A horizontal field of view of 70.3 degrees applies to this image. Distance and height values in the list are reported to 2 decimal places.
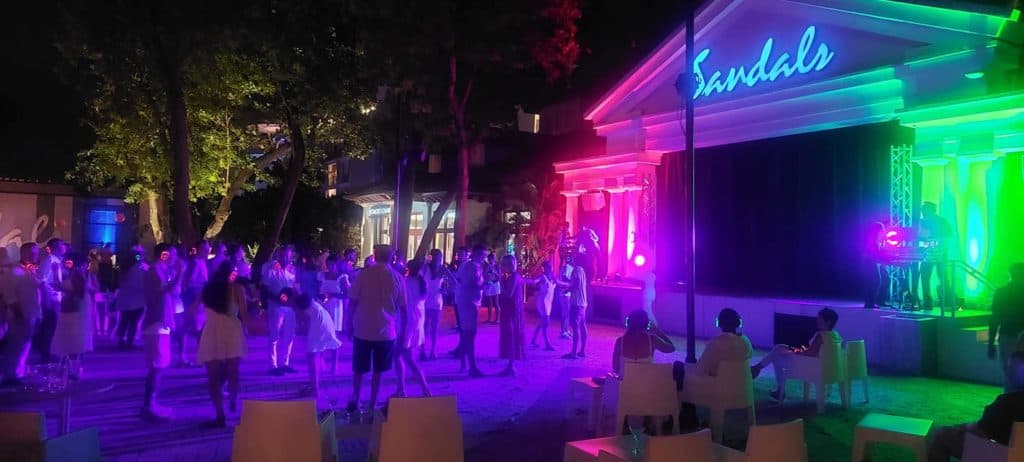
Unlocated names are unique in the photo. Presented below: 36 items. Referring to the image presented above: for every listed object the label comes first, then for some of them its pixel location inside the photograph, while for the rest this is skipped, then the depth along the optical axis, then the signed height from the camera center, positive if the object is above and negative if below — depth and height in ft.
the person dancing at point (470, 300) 32.81 -1.58
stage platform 35.22 -3.52
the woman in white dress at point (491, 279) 47.94 -0.92
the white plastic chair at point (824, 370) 26.13 -3.71
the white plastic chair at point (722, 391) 21.26 -3.64
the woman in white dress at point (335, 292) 41.16 -1.59
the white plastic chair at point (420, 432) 13.97 -3.26
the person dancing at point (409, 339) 26.53 -2.87
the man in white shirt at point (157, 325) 23.73 -2.16
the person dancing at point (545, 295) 42.75 -1.74
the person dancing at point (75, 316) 26.55 -2.06
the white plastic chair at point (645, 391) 20.17 -3.47
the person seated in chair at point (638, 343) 22.66 -2.42
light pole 28.19 +3.91
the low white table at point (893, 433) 16.83 -3.87
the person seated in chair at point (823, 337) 26.45 -2.51
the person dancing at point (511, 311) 34.30 -2.23
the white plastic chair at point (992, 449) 12.93 -3.36
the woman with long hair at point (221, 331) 22.17 -2.08
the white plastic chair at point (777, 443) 13.12 -3.21
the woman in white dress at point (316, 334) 27.37 -2.73
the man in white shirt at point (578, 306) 39.47 -2.19
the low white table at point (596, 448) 15.29 -3.91
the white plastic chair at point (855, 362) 27.25 -3.52
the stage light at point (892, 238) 38.06 +1.60
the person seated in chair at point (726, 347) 21.94 -2.41
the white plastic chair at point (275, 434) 13.70 -3.22
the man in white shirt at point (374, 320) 23.70 -1.82
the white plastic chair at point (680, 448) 12.21 -3.08
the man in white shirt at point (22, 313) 28.22 -2.02
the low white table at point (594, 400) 22.57 -4.18
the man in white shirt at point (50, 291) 32.12 -1.34
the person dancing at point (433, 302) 38.29 -1.97
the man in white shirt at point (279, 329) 32.86 -3.00
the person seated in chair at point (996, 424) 15.79 -3.41
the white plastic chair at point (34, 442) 12.24 -3.12
